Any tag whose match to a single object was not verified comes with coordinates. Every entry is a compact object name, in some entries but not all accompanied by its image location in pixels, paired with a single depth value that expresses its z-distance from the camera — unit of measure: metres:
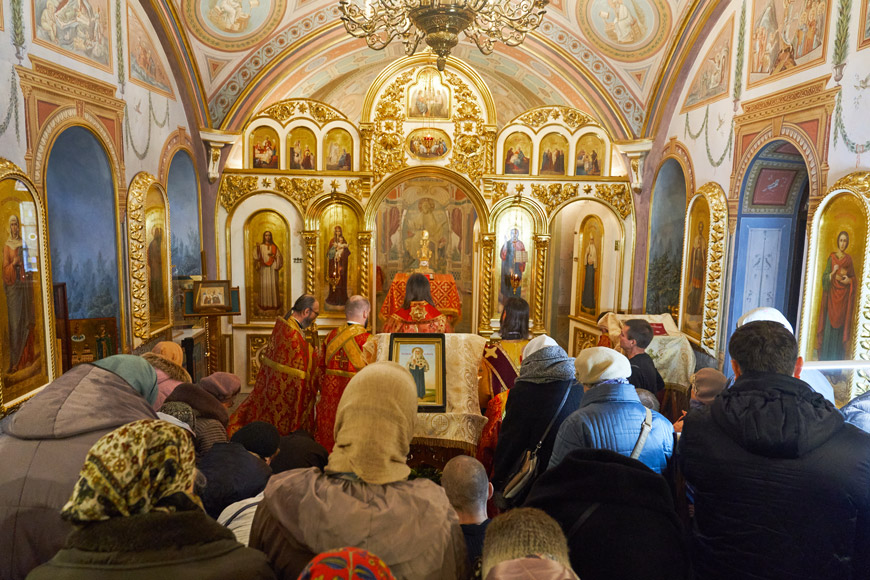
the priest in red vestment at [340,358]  5.04
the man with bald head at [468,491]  2.23
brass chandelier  4.55
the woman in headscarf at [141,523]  1.36
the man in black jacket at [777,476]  1.82
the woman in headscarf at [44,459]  1.97
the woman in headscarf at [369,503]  1.60
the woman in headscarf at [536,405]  3.22
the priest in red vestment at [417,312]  6.15
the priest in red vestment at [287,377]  5.39
